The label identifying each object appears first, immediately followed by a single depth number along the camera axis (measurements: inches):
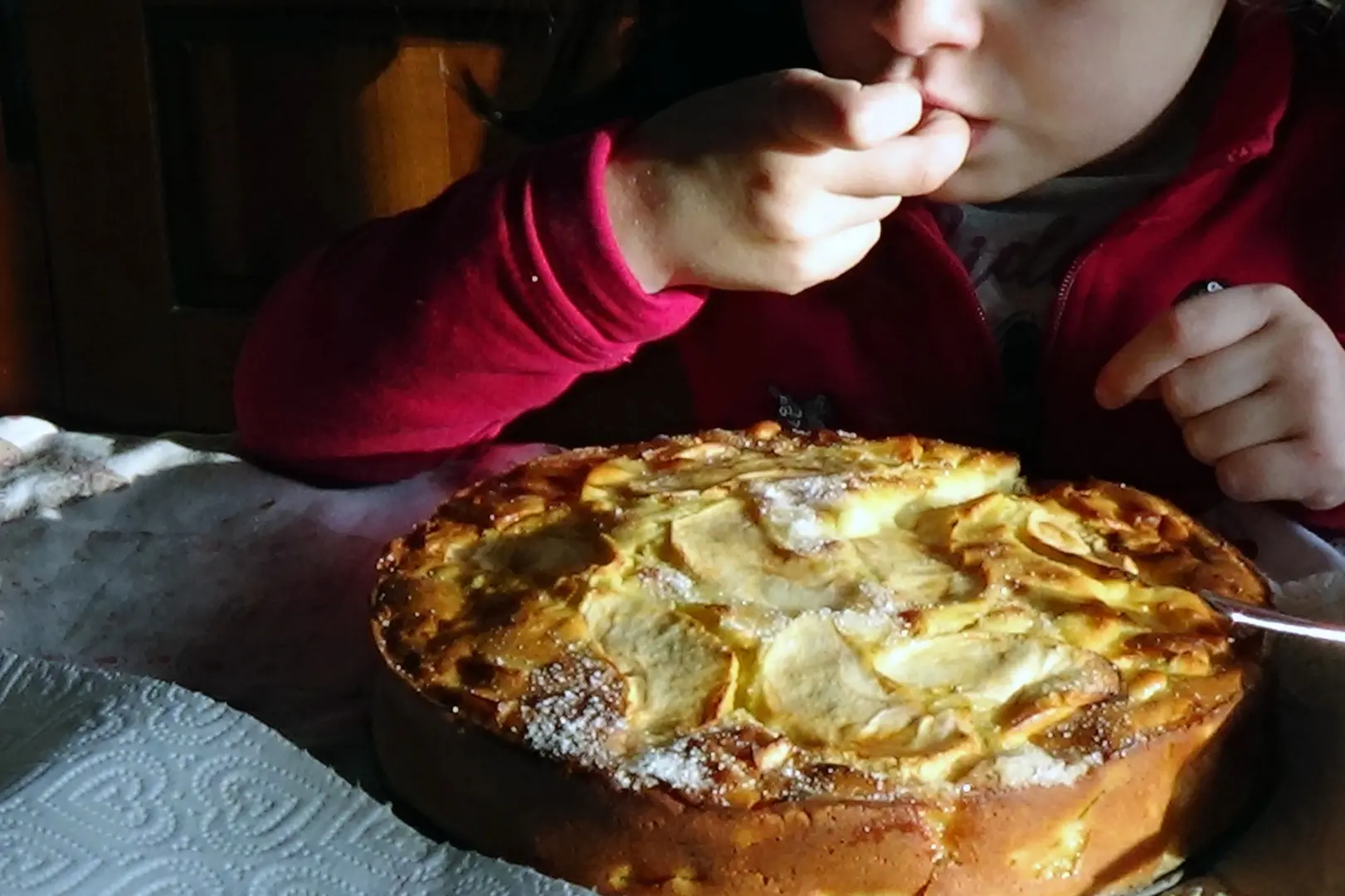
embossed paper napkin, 18.7
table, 23.0
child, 28.7
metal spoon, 22.6
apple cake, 19.2
